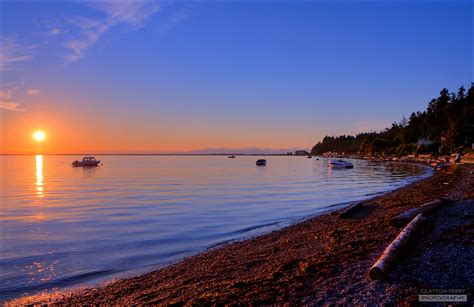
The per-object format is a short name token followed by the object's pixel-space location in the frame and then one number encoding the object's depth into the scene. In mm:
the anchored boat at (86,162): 112000
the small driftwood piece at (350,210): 18808
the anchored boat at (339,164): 92650
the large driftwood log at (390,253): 7410
